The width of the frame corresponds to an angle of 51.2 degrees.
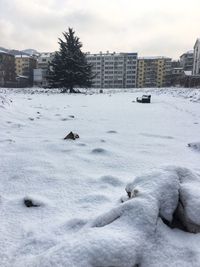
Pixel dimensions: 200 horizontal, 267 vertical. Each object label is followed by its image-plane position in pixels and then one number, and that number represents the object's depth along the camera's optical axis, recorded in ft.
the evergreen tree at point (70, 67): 75.27
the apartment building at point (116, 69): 264.70
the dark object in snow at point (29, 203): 5.15
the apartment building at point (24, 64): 254.46
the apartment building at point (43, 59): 264.70
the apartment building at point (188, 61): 260.29
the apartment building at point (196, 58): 173.63
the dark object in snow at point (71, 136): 11.01
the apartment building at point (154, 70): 266.43
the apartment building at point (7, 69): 173.95
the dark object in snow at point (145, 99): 36.62
